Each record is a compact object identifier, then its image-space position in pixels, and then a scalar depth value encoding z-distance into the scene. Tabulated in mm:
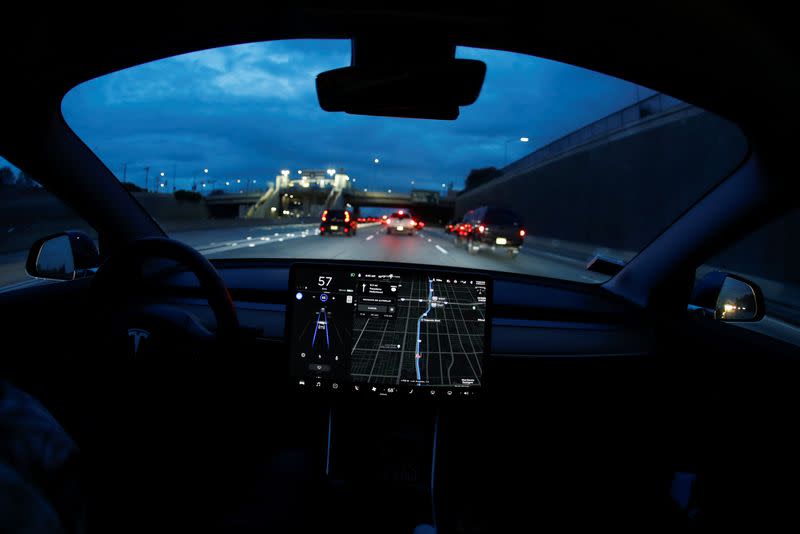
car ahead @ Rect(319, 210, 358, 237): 33228
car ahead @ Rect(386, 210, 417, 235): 36906
